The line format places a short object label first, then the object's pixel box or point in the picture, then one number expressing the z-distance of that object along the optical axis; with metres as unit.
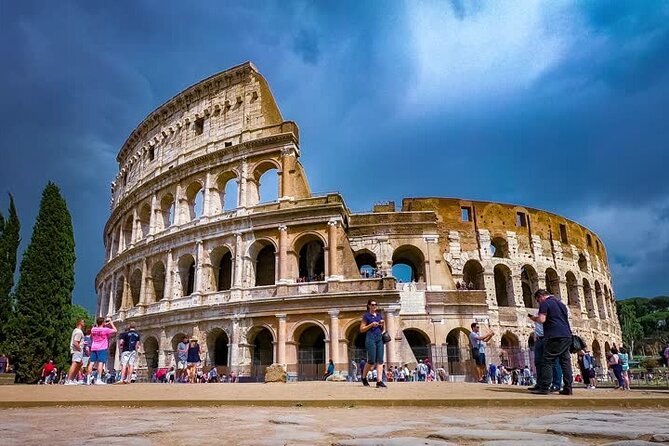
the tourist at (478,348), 12.32
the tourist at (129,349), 12.56
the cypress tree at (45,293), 22.48
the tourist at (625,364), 14.55
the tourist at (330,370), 20.03
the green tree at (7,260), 23.77
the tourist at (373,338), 8.61
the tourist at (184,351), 16.45
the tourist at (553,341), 6.71
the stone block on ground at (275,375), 15.58
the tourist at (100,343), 11.84
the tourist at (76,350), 11.70
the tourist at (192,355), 14.62
